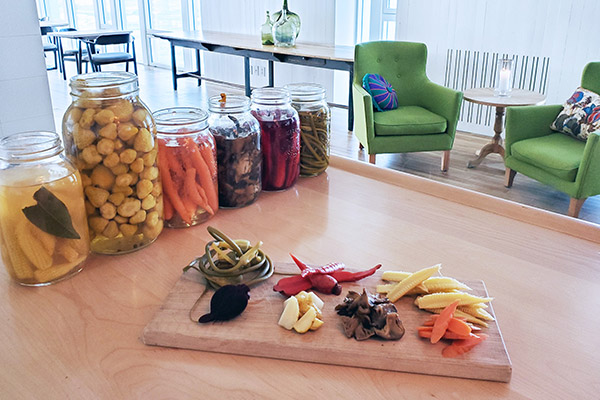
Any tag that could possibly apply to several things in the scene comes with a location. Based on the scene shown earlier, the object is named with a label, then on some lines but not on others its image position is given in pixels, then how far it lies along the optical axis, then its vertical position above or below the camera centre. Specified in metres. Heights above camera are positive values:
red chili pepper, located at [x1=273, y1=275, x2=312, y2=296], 0.78 -0.40
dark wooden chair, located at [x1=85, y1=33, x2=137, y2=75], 6.78 -0.69
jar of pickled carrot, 0.96 -0.28
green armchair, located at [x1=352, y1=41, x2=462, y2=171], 3.79 -0.75
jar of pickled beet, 1.11 -0.26
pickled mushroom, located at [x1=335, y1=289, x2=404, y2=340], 0.69 -0.40
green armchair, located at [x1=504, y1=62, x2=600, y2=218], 3.00 -0.85
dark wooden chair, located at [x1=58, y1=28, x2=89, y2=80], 7.27 -0.75
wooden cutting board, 0.66 -0.41
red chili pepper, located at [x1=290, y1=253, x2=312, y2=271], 0.83 -0.39
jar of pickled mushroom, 1.04 -0.27
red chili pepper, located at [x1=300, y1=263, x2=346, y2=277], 0.81 -0.39
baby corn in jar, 0.77 -0.29
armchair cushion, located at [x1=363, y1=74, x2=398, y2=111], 3.98 -0.64
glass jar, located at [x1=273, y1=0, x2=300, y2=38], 5.17 -0.16
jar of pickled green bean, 1.20 -0.27
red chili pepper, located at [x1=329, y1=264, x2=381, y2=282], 0.82 -0.40
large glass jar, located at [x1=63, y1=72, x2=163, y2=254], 0.84 -0.22
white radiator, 4.37 -0.59
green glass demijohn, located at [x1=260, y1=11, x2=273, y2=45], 5.43 -0.32
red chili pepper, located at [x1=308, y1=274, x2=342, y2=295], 0.79 -0.39
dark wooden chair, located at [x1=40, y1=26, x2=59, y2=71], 7.52 -0.64
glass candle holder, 3.90 -0.52
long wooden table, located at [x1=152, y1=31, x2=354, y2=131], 4.71 -0.47
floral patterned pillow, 3.26 -0.67
